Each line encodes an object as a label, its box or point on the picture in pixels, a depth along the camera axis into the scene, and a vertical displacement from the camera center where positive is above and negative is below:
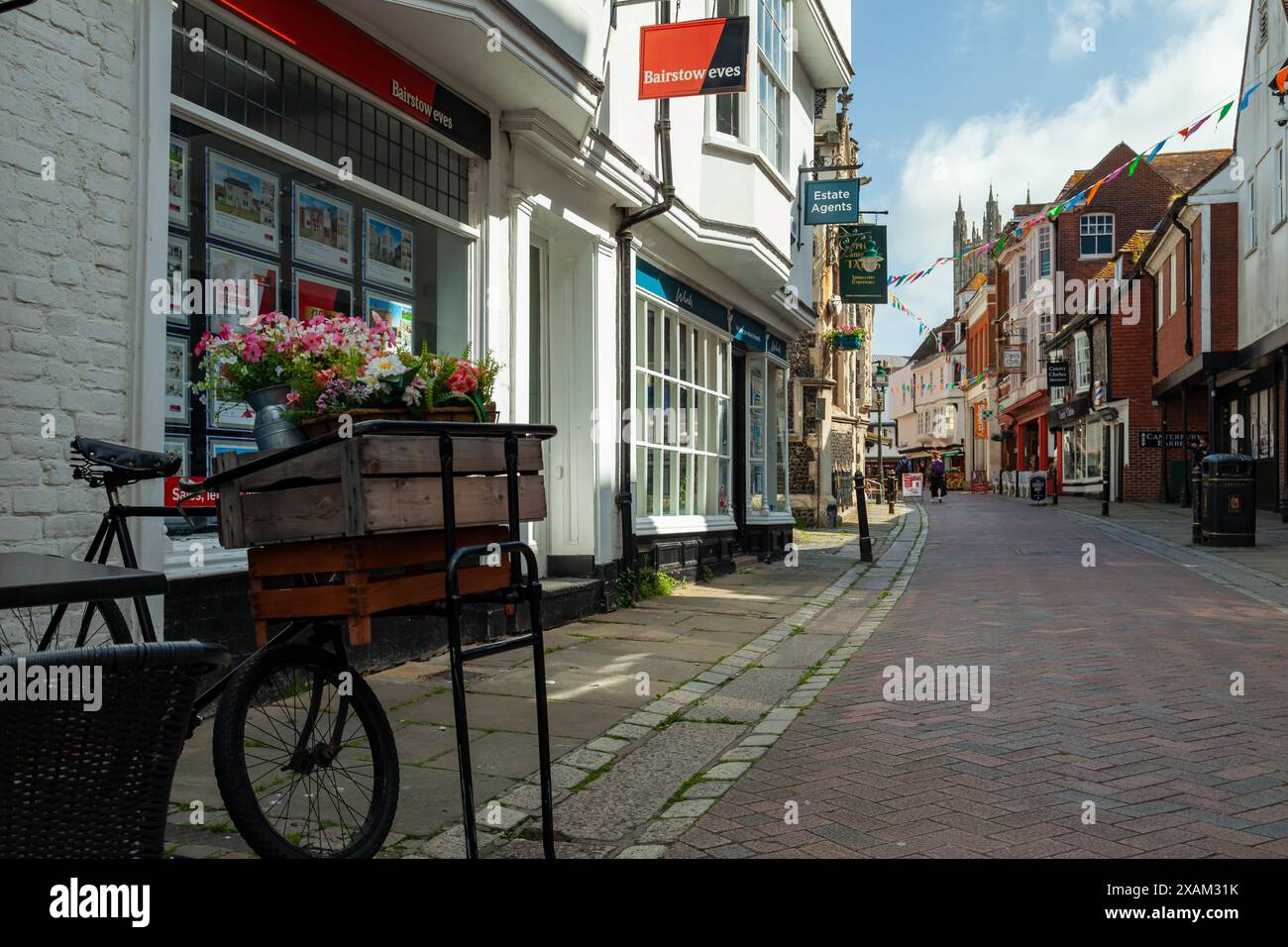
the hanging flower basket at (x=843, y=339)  24.50 +3.44
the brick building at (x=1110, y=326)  34.66 +5.83
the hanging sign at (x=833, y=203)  14.68 +3.89
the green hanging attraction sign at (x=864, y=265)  20.19 +4.21
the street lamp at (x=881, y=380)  32.22 +3.35
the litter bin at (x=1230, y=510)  15.66 -0.24
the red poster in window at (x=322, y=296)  6.03 +1.12
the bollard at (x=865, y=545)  14.58 -0.66
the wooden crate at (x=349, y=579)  2.91 -0.22
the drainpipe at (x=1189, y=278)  26.34 +5.13
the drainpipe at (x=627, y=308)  9.65 +1.67
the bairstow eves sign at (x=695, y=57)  8.71 +3.49
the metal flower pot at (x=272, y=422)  3.12 +0.21
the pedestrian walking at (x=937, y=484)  38.36 +0.35
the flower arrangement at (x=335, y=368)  3.07 +0.37
